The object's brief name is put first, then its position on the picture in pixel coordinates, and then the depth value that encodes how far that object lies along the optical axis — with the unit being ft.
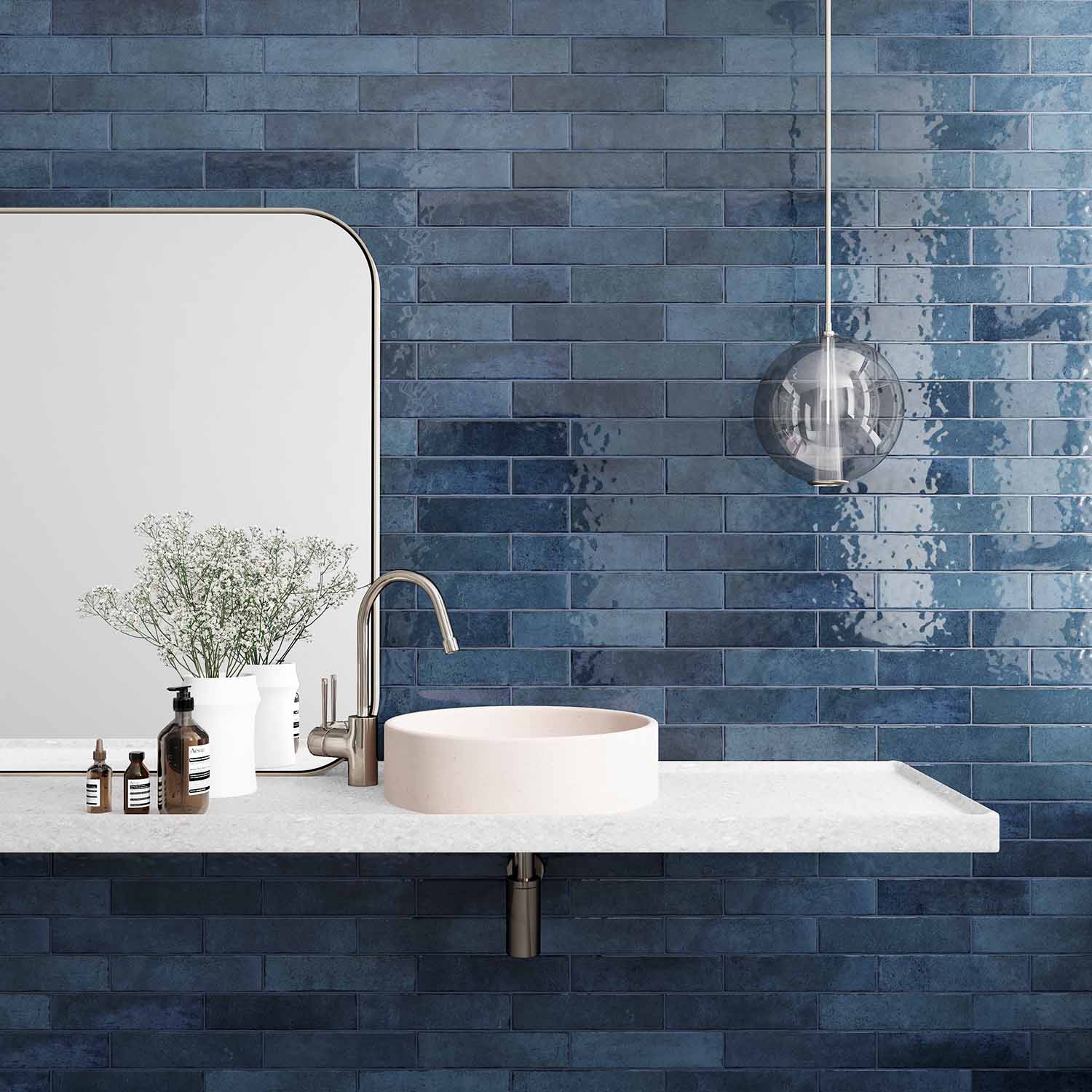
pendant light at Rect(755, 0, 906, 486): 5.90
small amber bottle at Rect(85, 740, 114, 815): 5.26
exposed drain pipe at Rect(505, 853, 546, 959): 5.95
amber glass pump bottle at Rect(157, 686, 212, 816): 5.15
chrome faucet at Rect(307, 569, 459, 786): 5.82
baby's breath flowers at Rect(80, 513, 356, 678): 5.74
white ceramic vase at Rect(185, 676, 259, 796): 5.49
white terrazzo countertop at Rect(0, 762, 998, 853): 5.01
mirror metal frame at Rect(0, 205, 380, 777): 6.54
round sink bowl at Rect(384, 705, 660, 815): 5.11
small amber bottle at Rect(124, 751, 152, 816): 5.18
